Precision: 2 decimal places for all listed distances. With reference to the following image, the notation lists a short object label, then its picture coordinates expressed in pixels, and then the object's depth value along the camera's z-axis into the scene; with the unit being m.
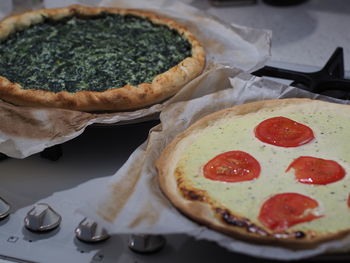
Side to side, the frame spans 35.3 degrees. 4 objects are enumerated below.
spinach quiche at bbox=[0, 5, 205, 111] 1.54
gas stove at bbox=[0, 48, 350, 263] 1.17
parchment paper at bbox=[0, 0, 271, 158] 1.44
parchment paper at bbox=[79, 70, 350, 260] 1.03
